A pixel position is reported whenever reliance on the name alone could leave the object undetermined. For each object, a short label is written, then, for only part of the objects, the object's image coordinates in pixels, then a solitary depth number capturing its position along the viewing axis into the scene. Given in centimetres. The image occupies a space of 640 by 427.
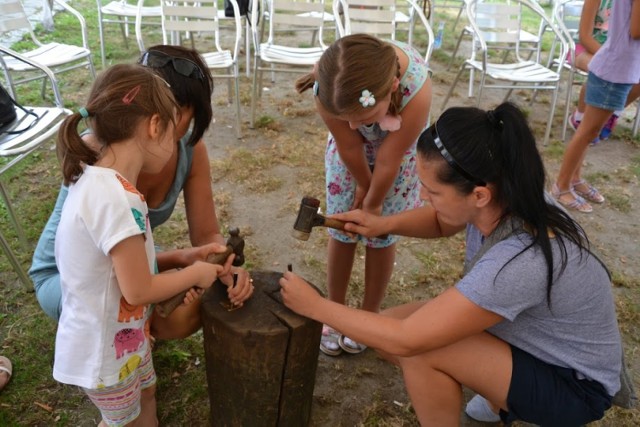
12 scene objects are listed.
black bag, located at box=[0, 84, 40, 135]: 291
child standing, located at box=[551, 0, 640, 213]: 334
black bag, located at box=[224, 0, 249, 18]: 535
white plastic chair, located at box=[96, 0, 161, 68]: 548
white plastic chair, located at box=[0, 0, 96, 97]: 421
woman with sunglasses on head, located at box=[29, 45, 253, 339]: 169
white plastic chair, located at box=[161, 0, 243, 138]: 444
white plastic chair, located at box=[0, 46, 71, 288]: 272
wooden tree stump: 167
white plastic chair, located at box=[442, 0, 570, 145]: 466
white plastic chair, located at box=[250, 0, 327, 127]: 456
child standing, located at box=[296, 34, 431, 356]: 177
